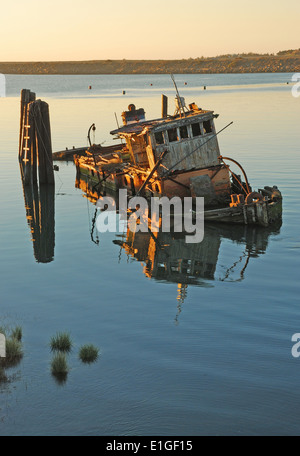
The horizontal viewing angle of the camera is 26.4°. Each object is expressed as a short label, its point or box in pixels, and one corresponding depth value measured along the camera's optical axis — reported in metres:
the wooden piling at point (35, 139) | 34.94
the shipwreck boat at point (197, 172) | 26.70
